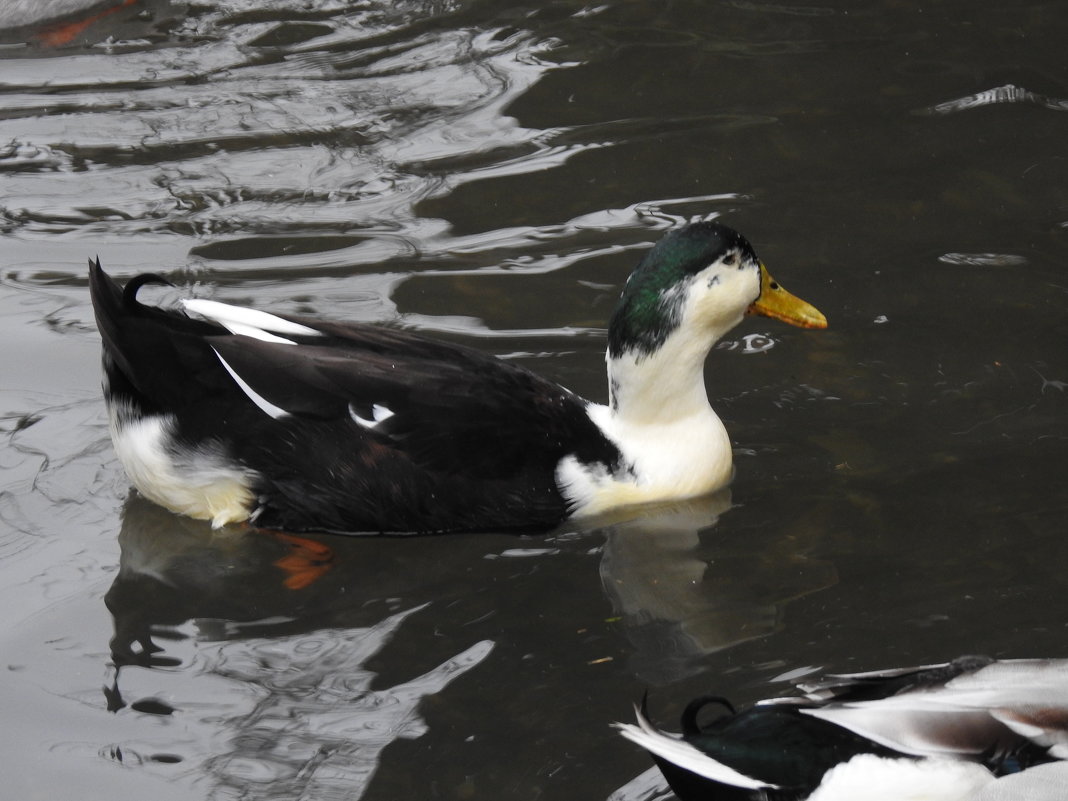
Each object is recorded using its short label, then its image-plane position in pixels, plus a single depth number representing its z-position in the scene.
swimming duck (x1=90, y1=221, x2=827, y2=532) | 8.81
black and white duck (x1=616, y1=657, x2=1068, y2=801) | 5.48
